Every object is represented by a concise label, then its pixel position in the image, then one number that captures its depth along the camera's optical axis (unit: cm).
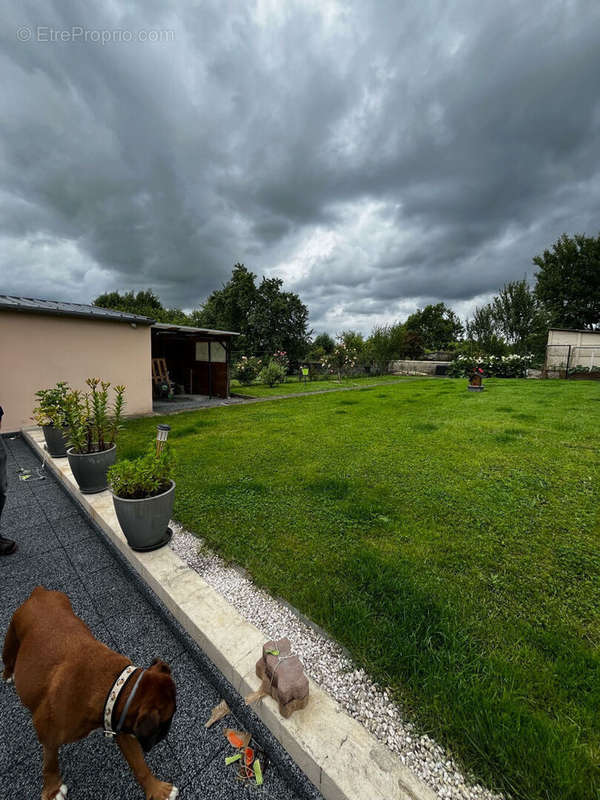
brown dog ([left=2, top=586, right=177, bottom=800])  98
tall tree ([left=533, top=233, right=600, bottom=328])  2222
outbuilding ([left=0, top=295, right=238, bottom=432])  561
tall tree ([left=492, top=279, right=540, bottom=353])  2531
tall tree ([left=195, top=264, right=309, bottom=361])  2622
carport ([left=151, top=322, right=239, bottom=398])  1034
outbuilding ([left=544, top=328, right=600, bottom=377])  1420
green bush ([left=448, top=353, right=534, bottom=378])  1551
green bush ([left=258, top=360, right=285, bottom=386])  1374
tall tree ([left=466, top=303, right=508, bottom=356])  2642
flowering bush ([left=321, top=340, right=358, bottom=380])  1834
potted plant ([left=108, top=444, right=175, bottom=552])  209
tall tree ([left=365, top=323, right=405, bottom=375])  2273
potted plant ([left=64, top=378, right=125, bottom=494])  295
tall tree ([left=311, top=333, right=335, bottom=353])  3213
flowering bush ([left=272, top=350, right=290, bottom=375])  1687
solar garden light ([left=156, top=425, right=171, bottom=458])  240
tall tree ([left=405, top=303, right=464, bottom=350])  4069
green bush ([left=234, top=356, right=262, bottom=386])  1437
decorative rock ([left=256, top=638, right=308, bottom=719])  114
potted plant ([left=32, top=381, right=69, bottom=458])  346
